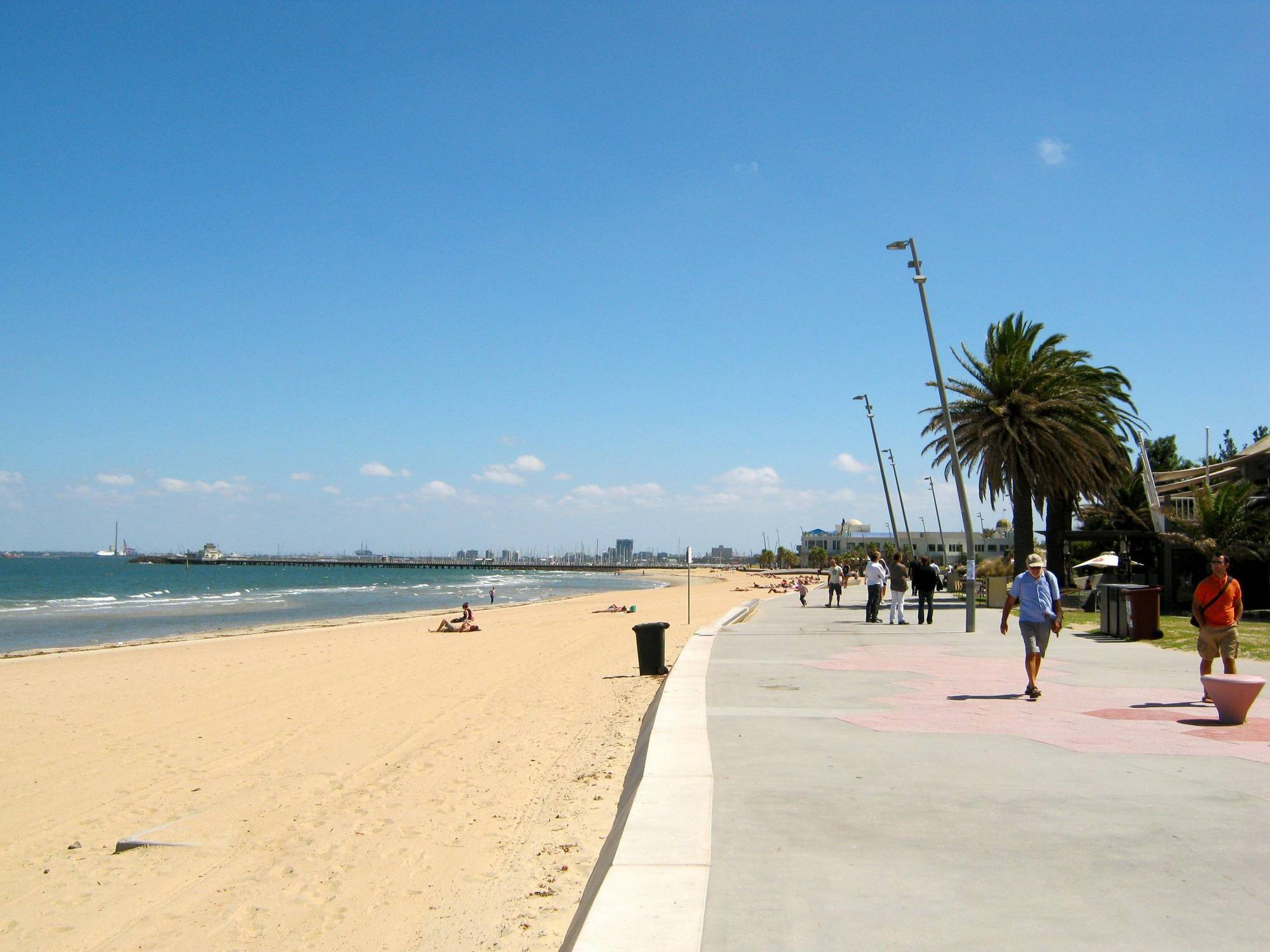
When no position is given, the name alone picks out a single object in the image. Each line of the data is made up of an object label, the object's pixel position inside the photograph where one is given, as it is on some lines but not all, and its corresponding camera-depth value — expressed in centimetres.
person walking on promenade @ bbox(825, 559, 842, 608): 3114
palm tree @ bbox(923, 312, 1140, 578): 2823
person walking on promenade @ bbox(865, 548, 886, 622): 2197
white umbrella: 3109
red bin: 1648
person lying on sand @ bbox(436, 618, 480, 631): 2947
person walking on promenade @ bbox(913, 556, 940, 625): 2175
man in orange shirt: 970
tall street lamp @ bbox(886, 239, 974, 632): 2173
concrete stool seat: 811
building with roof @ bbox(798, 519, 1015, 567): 12925
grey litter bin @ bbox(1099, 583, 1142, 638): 1673
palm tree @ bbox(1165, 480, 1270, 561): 2512
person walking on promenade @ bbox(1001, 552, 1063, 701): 971
